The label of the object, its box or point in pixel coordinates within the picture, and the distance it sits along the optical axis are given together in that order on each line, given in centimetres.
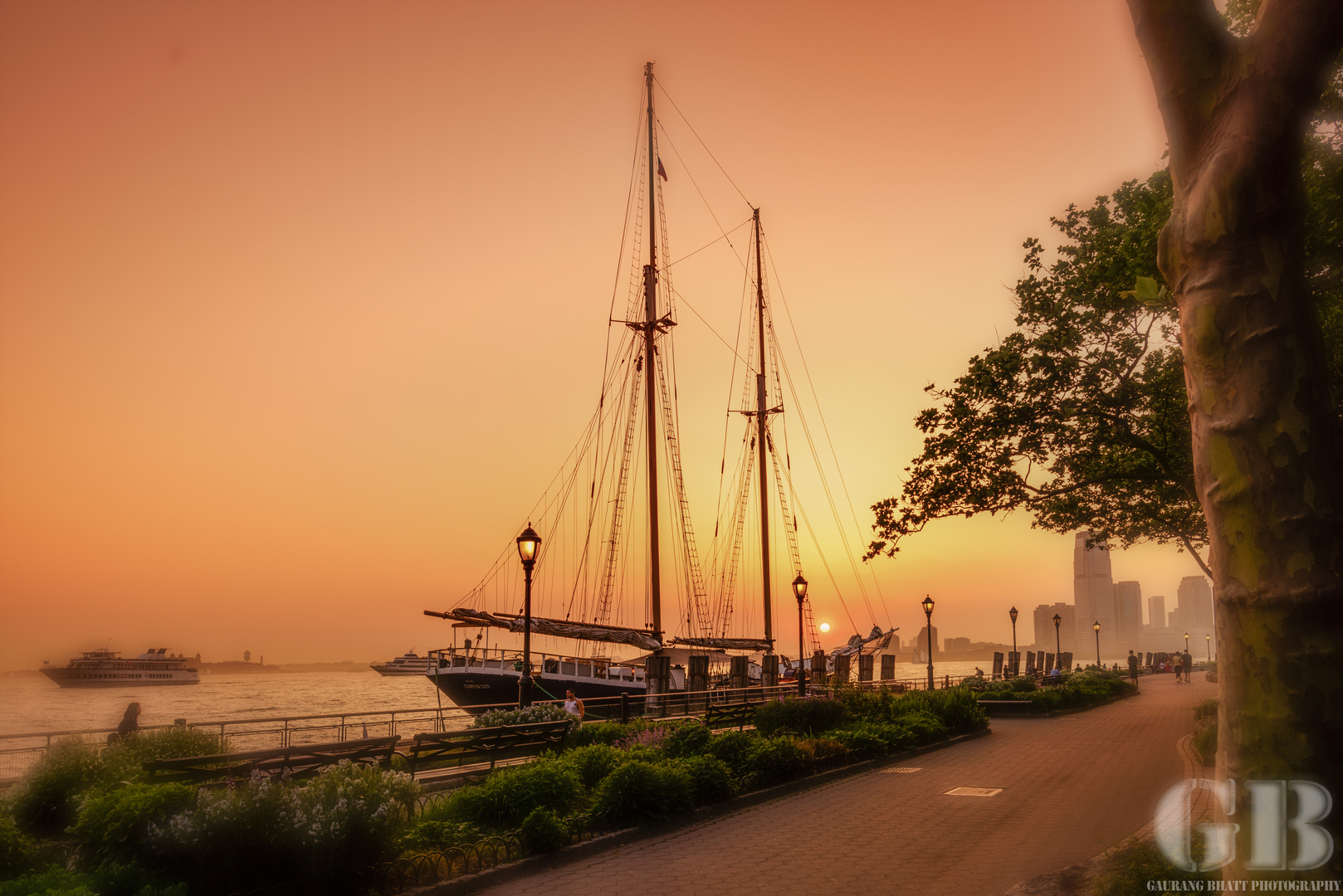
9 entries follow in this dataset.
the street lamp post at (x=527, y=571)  1811
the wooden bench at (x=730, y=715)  2028
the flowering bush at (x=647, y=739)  1521
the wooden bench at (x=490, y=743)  1329
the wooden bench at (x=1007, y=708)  2970
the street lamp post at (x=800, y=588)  2988
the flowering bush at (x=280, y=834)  710
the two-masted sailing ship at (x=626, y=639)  4141
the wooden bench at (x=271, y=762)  873
